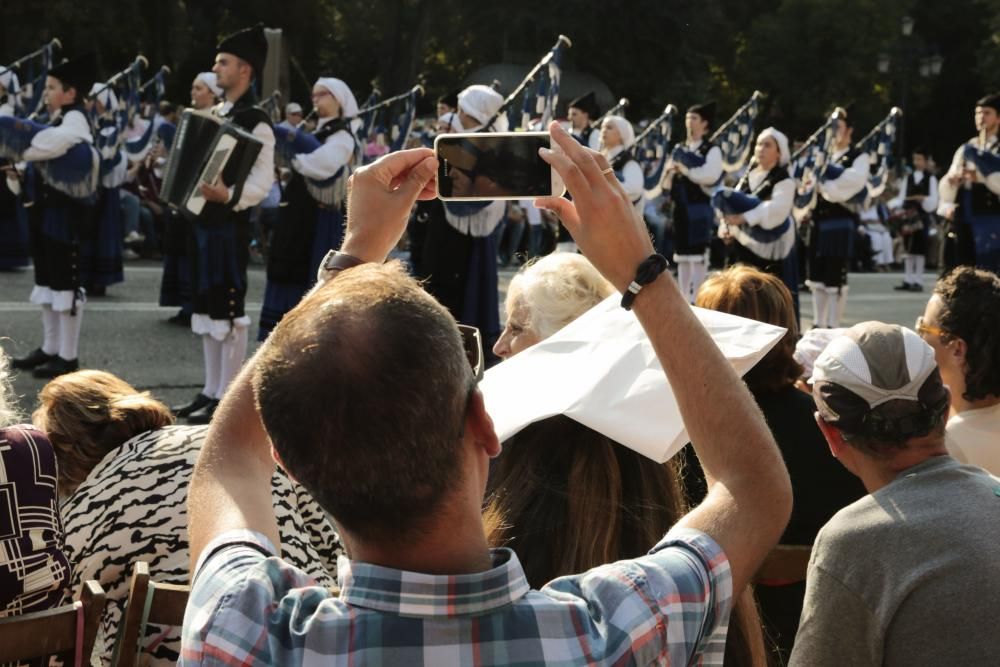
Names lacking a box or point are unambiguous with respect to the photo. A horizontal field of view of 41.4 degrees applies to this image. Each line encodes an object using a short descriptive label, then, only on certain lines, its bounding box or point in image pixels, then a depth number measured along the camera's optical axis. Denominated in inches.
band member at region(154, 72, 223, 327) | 370.3
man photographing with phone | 46.7
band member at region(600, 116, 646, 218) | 437.1
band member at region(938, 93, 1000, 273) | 405.4
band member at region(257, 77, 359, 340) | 300.2
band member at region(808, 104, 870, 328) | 433.7
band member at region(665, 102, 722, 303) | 449.7
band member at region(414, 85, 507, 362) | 315.6
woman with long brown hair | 71.7
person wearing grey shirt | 78.7
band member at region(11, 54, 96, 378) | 301.7
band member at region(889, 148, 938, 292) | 632.4
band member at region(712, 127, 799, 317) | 382.9
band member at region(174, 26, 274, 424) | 264.4
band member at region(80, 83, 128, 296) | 386.0
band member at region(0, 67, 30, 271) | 422.3
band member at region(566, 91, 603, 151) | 498.3
